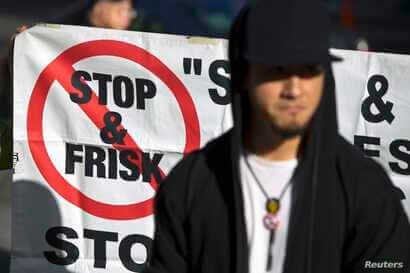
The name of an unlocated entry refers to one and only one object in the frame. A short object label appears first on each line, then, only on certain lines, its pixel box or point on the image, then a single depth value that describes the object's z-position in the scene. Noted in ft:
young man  12.98
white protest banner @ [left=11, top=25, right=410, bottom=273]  19.33
